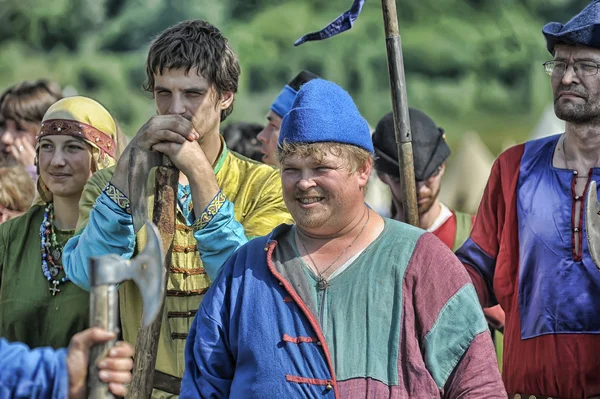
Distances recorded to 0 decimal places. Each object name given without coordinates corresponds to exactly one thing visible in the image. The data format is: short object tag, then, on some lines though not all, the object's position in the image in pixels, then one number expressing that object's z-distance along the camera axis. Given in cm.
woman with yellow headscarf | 957
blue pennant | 975
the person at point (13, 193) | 1227
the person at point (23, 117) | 1329
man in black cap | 1240
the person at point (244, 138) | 1631
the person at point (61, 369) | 625
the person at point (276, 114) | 1311
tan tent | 1983
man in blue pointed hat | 747
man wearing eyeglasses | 903
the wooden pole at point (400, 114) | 980
